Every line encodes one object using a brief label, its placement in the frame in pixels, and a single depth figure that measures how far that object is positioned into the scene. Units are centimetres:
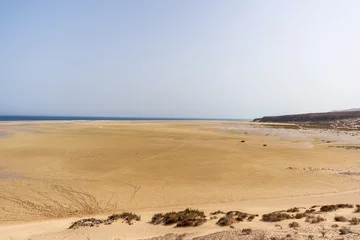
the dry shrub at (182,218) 1105
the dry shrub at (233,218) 1094
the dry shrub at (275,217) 1105
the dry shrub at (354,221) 1017
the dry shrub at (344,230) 910
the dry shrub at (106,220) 1120
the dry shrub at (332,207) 1232
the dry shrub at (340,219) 1070
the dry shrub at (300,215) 1121
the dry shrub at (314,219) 1064
